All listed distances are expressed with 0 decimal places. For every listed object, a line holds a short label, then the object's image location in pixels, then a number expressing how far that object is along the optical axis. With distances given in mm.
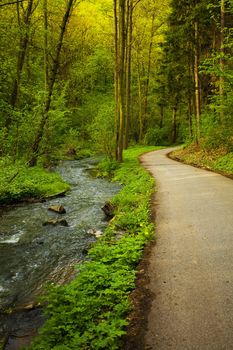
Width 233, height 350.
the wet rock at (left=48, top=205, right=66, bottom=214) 12395
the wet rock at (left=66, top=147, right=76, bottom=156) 32266
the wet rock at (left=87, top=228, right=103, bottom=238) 9577
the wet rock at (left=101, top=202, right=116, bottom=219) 11500
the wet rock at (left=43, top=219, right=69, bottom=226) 10832
